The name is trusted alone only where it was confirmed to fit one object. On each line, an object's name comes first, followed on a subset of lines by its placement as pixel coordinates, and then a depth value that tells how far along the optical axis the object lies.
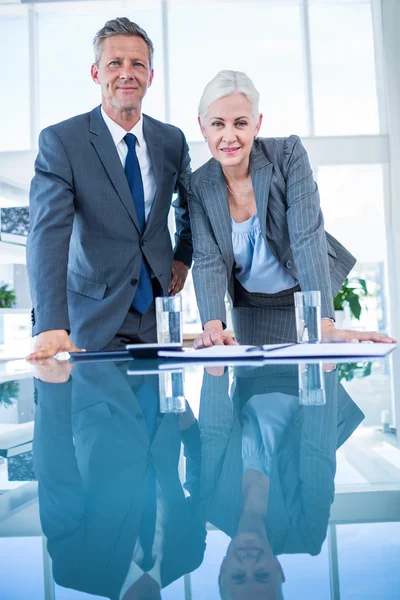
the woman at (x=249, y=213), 1.75
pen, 1.20
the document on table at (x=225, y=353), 1.13
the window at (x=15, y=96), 7.07
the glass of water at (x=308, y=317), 1.40
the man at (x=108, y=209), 1.79
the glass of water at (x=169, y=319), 1.46
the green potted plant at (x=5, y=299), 4.71
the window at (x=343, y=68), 7.04
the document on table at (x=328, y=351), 1.17
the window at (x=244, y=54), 6.98
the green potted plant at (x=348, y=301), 5.33
